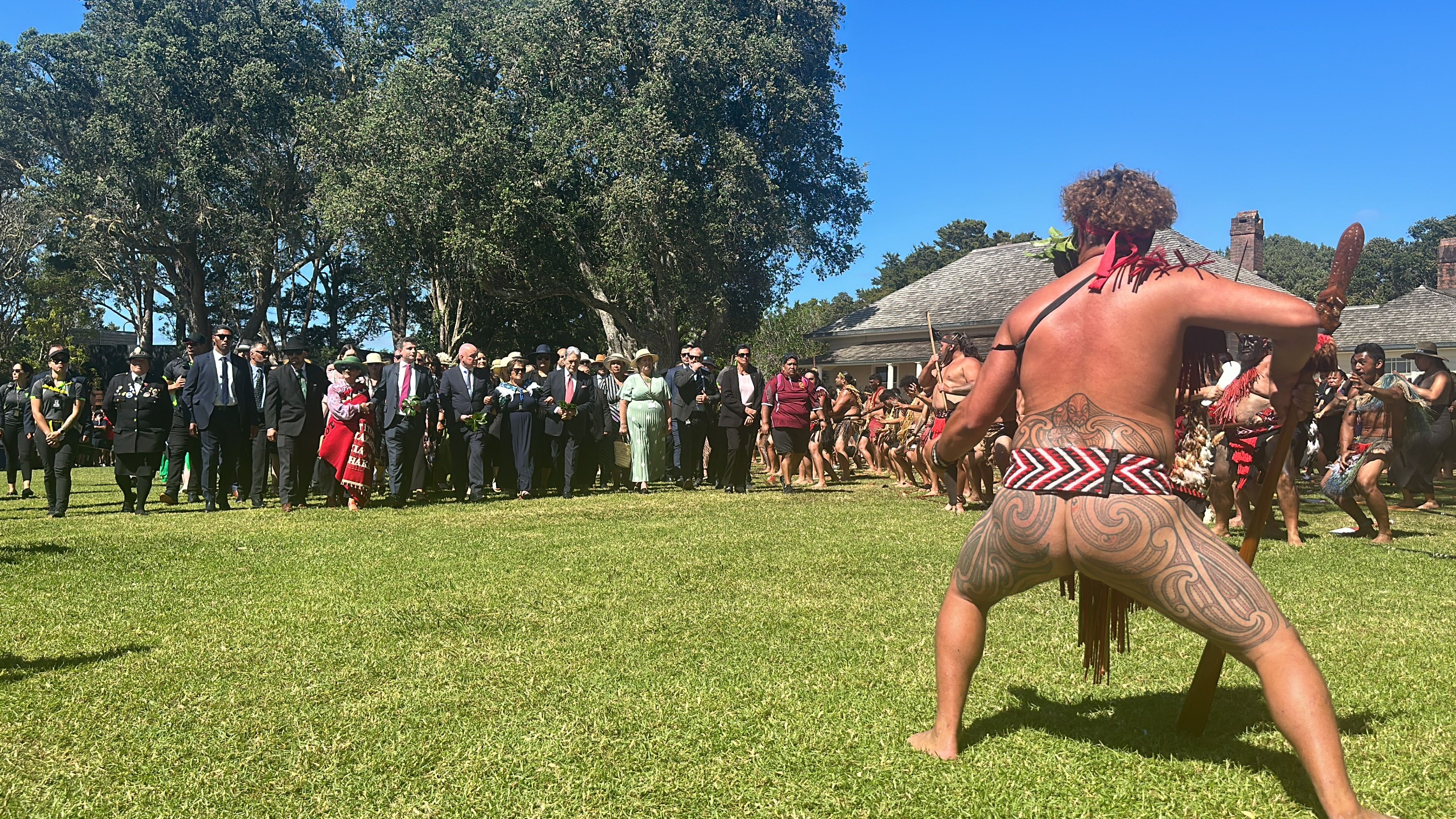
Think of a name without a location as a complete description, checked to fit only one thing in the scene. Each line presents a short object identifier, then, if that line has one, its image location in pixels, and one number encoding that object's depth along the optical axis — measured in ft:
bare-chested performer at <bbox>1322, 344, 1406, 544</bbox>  31.53
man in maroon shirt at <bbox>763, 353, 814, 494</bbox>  47.16
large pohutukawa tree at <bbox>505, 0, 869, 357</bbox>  91.76
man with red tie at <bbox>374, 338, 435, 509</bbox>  40.93
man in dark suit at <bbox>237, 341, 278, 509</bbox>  40.88
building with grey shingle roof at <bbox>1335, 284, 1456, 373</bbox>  108.99
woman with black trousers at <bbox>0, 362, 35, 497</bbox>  48.08
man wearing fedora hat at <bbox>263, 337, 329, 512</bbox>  39.99
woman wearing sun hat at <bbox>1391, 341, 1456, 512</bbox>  36.40
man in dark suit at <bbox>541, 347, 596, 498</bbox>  46.19
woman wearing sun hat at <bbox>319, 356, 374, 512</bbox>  39.37
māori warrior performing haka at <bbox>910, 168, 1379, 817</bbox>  9.89
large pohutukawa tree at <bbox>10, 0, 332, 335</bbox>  110.93
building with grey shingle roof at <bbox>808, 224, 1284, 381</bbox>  104.88
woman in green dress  49.24
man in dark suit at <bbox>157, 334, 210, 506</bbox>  41.32
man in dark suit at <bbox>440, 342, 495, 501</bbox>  43.93
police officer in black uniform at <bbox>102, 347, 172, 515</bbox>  39.47
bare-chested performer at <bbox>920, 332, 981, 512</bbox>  34.58
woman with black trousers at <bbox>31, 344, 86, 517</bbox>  38.73
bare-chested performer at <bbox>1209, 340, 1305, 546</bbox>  29.60
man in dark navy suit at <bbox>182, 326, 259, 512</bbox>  40.09
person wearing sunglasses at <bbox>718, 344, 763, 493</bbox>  47.67
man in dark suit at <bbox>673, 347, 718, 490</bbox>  50.42
